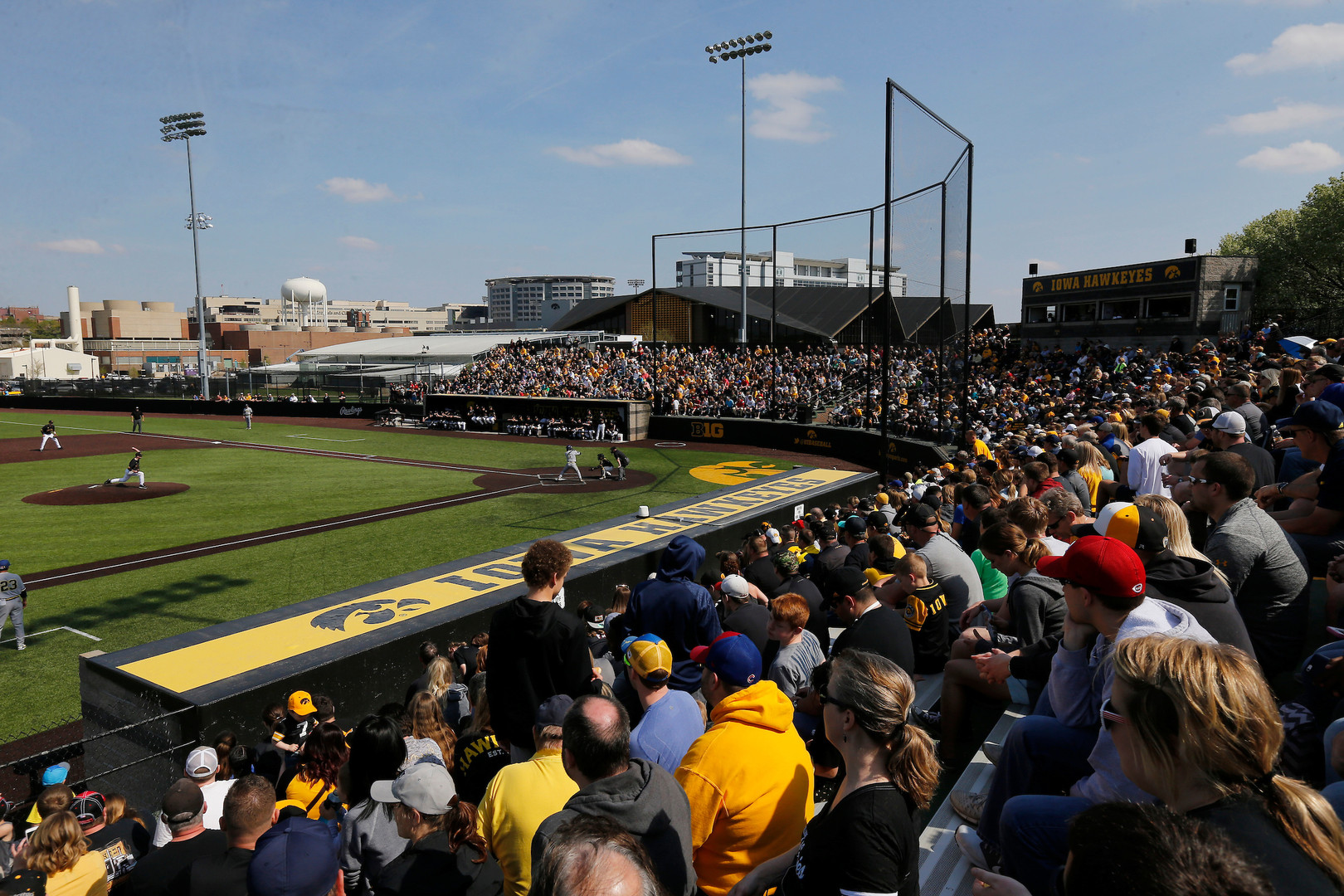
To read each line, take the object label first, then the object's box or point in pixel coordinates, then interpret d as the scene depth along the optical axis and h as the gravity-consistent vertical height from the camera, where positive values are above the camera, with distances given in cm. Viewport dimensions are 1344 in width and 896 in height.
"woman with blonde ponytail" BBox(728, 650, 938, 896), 237 -135
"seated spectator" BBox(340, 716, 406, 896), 364 -216
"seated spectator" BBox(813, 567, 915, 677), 451 -154
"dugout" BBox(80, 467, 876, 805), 668 -278
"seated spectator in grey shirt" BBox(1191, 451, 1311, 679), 424 -116
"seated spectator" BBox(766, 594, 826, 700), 479 -173
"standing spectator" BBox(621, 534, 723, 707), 542 -171
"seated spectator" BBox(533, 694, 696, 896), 262 -147
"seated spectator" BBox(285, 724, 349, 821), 513 -265
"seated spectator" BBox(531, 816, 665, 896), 168 -109
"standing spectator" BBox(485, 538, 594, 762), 462 -170
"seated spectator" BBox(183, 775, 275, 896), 346 -218
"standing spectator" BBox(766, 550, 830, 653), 604 -182
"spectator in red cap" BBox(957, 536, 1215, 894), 311 -130
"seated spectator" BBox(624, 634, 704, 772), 353 -160
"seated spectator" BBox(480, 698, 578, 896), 308 -177
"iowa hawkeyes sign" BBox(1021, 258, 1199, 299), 3875 +512
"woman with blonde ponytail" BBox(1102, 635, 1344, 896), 174 -97
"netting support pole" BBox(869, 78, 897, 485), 1522 +187
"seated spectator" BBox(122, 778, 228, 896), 373 -241
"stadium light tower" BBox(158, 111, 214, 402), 5462 +1753
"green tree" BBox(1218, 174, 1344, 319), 4359 +642
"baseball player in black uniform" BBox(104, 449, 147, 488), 2275 -274
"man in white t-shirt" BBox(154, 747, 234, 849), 491 -271
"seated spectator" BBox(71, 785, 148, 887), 470 -293
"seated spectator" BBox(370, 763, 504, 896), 326 -206
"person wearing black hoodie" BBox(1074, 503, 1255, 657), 350 -103
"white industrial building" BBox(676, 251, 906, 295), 2806 +501
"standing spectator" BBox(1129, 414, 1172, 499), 770 -96
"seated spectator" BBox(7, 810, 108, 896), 401 -253
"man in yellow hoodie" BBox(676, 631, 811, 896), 299 -163
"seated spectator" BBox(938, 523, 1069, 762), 414 -157
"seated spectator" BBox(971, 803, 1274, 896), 137 -91
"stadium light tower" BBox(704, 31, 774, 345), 4159 +1794
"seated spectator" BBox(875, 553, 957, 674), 533 -168
